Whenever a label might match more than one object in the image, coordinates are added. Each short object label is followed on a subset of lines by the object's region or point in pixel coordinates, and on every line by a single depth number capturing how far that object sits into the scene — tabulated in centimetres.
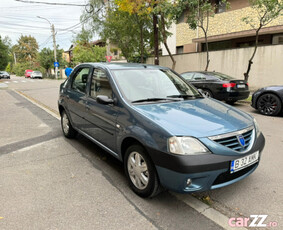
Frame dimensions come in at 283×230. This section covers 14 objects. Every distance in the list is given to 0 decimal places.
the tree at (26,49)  7831
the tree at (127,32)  1717
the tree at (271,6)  995
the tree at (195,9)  1173
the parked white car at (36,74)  4134
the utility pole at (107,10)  1868
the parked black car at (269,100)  707
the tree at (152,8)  1177
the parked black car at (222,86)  870
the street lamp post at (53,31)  3528
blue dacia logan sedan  238
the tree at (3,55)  3716
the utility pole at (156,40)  1291
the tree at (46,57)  4403
